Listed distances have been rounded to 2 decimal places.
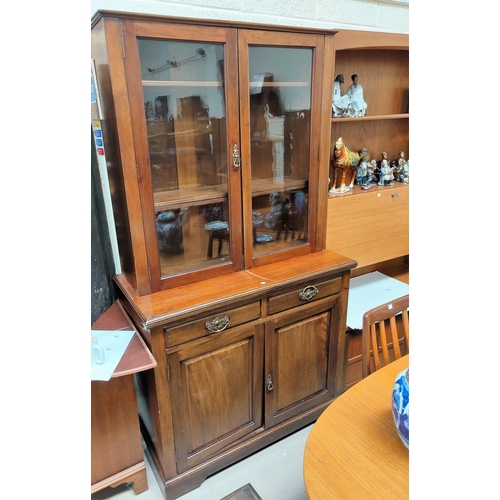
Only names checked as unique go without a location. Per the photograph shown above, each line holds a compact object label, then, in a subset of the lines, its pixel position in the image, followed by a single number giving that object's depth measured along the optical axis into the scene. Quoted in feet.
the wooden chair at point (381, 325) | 3.91
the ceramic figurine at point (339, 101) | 6.04
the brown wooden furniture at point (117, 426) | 4.37
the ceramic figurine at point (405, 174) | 7.22
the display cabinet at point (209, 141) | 3.94
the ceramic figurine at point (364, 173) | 6.78
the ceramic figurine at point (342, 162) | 6.19
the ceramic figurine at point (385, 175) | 6.93
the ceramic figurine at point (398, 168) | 7.29
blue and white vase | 2.47
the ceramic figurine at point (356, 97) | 6.23
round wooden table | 2.45
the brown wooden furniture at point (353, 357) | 6.23
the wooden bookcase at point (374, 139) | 6.15
